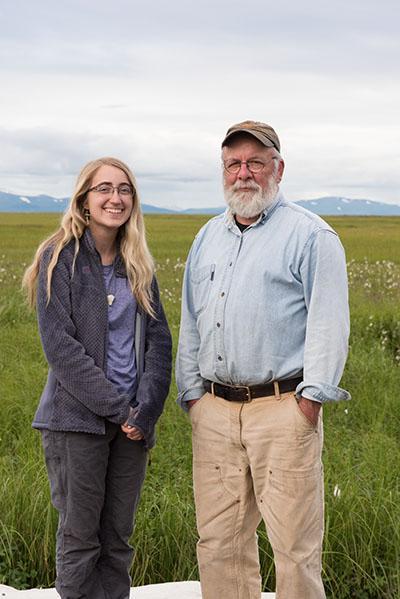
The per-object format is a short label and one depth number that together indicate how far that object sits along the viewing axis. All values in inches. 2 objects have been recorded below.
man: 150.8
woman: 156.5
